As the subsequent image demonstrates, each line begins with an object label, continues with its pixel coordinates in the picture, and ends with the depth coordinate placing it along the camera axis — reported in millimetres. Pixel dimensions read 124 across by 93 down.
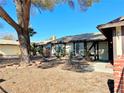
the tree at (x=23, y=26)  6453
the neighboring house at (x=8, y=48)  16771
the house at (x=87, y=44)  10506
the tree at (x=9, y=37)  26713
